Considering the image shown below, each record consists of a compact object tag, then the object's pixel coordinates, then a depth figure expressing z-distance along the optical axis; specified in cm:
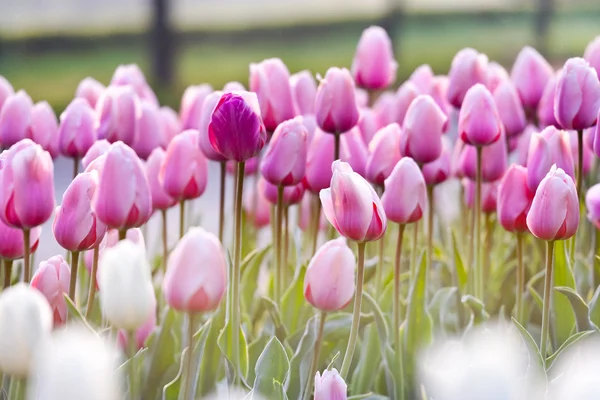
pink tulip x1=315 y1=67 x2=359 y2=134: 213
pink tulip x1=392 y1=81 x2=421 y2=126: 231
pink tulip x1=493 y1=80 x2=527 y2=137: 225
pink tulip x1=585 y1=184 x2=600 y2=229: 206
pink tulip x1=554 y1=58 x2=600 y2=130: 207
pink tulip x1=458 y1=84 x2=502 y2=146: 212
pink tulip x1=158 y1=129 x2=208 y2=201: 212
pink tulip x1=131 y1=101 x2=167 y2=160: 229
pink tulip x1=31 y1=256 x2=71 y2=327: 191
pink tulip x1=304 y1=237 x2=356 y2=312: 189
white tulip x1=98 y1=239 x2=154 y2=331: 169
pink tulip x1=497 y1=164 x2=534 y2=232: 206
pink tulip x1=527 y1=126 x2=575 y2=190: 203
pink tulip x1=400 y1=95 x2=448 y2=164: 210
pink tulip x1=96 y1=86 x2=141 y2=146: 218
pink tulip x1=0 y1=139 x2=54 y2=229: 188
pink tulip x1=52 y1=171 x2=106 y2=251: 189
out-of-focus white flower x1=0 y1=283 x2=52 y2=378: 166
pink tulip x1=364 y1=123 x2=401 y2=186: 212
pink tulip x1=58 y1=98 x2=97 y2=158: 217
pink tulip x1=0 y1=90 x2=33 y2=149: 220
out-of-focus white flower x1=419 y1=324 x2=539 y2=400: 156
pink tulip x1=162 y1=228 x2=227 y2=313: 176
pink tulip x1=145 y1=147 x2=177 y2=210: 218
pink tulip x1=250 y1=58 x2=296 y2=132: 217
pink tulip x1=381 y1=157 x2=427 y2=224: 200
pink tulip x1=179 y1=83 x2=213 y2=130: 233
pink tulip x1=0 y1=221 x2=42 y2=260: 197
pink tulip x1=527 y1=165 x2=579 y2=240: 190
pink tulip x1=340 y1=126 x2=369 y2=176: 219
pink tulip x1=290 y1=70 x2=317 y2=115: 233
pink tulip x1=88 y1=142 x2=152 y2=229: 188
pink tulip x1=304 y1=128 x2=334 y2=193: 216
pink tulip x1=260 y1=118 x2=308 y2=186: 205
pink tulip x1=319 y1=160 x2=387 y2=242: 185
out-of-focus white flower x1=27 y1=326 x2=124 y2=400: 149
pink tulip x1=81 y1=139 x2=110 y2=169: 203
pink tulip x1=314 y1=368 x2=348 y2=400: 177
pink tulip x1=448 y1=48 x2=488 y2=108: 230
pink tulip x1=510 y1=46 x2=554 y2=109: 233
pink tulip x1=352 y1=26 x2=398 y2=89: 242
